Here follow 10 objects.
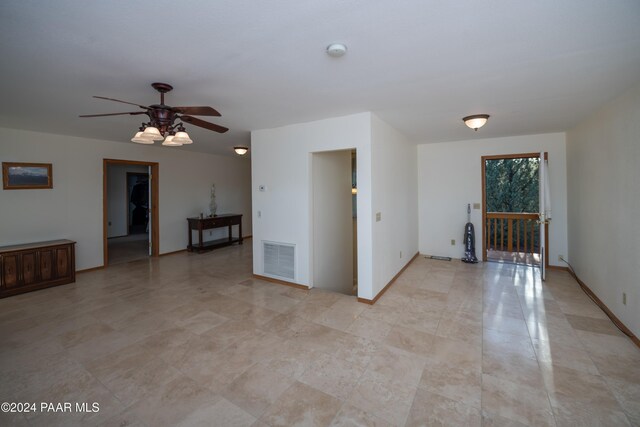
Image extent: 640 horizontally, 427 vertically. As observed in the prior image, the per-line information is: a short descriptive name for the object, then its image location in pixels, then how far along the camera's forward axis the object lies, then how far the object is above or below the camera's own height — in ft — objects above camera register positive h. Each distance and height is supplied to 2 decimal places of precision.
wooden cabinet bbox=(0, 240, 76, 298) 12.90 -2.44
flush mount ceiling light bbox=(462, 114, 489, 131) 11.74 +3.91
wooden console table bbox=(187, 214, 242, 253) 21.66 -0.94
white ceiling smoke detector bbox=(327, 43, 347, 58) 6.22 +3.77
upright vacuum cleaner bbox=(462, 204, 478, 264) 17.87 -2.15
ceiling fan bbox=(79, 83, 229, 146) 7.89 +2.90
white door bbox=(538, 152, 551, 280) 14.23 +0.30
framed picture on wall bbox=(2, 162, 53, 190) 14.23 +2.22
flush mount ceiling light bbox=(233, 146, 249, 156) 19.27 +4.55
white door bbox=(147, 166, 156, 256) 20.53 +0.92
